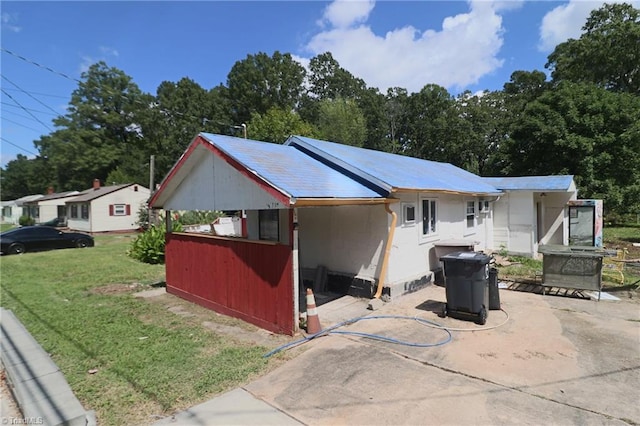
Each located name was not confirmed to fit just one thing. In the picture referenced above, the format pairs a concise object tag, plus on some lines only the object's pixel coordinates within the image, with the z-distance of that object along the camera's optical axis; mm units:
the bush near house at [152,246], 14984
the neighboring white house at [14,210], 43853
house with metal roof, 6516
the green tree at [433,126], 40688
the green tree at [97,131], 47188
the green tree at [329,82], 48678
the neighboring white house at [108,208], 28047
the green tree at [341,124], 38281
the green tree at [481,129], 38938
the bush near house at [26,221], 38719
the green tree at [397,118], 46656
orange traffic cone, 6276
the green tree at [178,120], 45500
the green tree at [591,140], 22172
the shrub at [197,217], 23197
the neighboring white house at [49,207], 34688
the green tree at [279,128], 32156
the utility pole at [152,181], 21547
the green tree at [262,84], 45531
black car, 18203
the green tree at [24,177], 65438
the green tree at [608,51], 27730
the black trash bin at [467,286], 6723
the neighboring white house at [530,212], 14190
